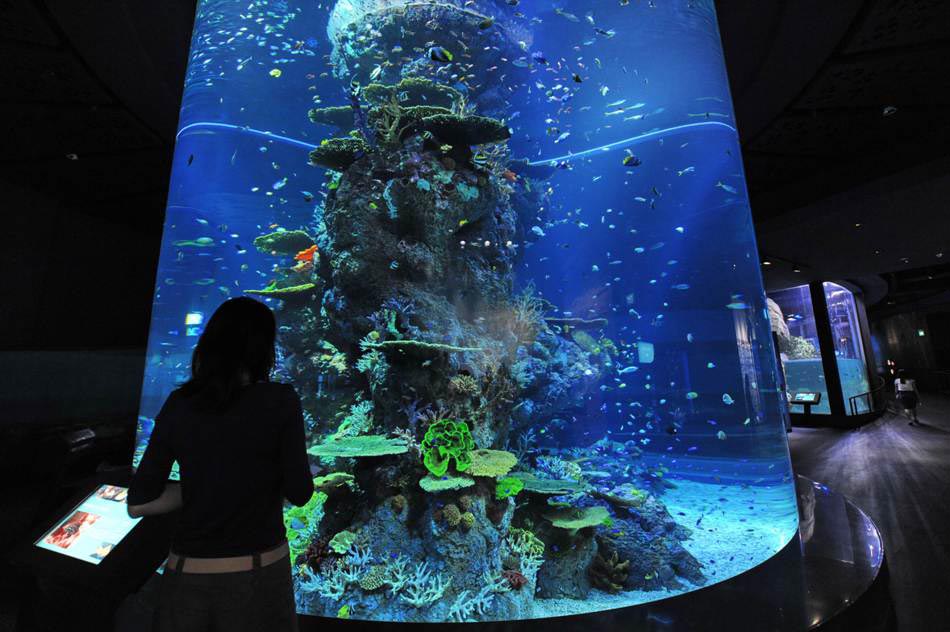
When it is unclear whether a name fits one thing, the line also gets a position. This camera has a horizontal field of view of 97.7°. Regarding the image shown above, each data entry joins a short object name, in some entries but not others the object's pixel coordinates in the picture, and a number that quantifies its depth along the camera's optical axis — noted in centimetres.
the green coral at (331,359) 445
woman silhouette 117
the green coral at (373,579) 279
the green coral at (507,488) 335
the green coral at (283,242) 536
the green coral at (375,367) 357
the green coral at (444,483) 303
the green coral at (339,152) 414
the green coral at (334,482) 348
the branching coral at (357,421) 382
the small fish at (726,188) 385
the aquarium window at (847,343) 1455
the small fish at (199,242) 409
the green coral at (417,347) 339
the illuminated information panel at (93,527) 165
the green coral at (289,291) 496
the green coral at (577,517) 337
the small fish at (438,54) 334
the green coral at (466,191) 414
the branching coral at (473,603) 267
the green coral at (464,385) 353
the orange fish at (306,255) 542
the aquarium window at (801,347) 1449
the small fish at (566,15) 444
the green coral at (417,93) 420
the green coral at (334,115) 520
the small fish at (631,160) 454
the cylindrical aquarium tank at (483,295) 321
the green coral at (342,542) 304
